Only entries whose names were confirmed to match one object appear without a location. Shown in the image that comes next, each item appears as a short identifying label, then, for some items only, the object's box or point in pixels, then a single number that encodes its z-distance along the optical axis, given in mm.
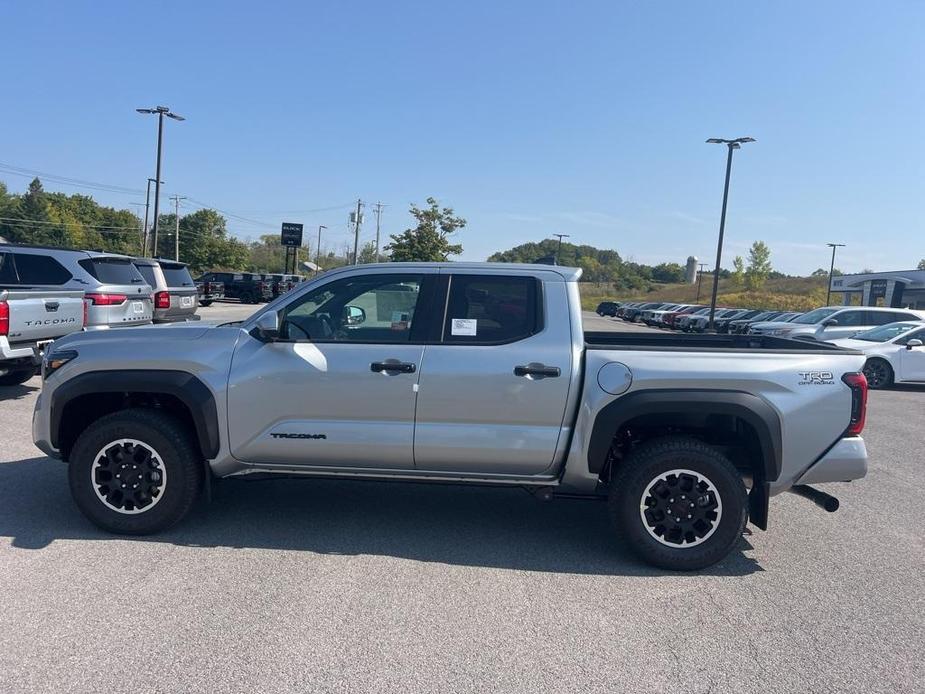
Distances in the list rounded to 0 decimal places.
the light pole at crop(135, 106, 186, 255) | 34188
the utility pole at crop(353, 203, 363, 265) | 57531
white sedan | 14547
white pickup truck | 8406
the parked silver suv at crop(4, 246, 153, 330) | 10750
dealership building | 49438
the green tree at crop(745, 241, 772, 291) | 97125
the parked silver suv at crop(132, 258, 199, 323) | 14484
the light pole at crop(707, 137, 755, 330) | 31733
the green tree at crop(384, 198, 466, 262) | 46969
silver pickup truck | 4543
